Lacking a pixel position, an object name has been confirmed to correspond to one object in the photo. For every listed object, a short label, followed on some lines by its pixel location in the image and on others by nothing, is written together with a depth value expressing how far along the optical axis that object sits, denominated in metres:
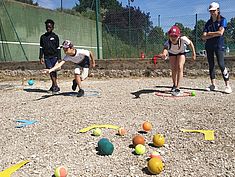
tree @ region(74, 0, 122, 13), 10.99
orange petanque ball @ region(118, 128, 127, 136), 2.29
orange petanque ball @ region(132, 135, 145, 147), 2.03
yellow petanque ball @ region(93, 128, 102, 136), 2.30
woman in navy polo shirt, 4.02
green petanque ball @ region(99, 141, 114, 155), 1.91
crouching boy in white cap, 4.15
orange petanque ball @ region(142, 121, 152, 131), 2.36
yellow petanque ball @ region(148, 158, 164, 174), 1.63
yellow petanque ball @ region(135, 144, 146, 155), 1.91
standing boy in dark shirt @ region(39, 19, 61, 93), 4.56
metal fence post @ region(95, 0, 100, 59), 7.60
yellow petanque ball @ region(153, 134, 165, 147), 2.02
